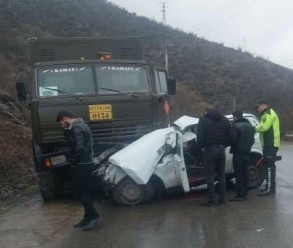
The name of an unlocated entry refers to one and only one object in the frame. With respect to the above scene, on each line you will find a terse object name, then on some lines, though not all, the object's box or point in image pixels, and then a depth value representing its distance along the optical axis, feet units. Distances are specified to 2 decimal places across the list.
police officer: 33.27
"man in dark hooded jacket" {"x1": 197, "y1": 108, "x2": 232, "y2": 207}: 30.42
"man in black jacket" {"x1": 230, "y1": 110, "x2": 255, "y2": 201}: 31.94
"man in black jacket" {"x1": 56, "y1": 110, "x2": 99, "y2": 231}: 25.31
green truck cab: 32.48
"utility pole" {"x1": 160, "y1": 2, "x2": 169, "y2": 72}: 164.49
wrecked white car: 30.19
